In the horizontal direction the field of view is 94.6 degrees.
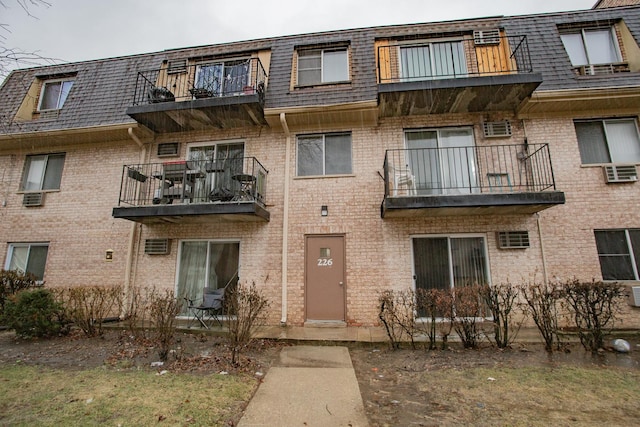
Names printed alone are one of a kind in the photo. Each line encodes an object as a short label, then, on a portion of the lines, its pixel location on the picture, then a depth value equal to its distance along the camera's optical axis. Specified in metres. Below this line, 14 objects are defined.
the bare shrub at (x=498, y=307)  5.52
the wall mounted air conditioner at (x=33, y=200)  9.27
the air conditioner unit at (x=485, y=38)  8.19
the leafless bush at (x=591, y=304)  5.30
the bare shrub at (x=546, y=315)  5.42
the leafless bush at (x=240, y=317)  5.06
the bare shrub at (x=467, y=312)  5.51
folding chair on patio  7.25
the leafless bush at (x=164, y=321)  5.15
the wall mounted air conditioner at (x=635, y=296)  6.62
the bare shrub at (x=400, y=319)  5.78
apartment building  7.24
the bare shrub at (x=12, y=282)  7.33
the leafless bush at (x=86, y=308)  6.44
